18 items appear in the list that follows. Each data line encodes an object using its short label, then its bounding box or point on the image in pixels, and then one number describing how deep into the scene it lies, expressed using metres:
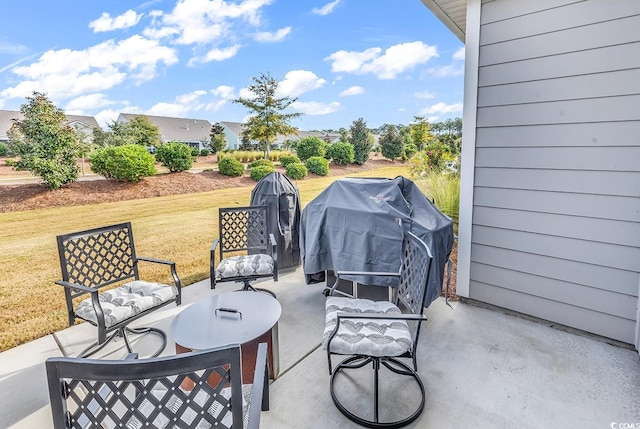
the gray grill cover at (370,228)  2.57
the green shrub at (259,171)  5.91
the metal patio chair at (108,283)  2.05
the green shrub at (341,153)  7.13
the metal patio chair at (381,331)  1.61
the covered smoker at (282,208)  3.60
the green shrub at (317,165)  6.43
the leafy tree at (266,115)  5.91
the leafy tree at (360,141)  7.76
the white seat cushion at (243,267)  2.81
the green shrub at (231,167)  5.87
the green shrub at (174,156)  5.53
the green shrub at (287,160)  6.13
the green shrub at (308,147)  6.53
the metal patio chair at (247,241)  2.90
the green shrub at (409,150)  7.58
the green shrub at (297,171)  6.04
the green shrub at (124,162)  4.48
